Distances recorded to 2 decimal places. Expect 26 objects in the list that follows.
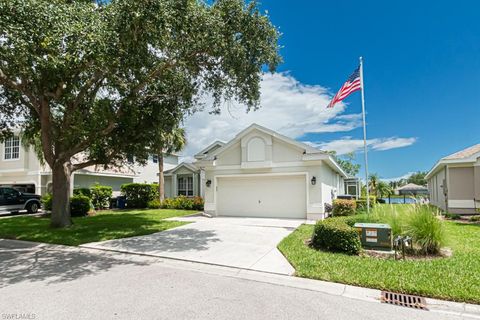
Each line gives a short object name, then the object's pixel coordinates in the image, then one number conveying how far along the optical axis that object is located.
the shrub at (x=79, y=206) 17.41
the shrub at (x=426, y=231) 7.12
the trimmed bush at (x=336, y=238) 7.28
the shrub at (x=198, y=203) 20.49
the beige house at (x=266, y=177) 14.35
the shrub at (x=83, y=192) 20.48
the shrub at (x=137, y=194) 22.95
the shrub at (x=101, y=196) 21.67
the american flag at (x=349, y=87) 12.10
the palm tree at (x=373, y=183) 45.22
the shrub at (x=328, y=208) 14.91
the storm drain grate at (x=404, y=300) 4.49
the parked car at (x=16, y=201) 18.08
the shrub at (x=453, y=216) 15.29
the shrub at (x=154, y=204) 22.09
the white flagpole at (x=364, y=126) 12.06
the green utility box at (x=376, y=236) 7.47
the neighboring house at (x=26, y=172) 22.30
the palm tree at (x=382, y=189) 46.06
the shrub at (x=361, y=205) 14.60
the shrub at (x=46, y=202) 18.77
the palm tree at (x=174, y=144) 21.05
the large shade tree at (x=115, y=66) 6.77
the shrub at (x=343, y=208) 14.04
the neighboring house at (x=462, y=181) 16.03
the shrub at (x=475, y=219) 13.86
